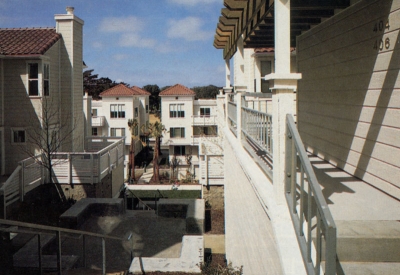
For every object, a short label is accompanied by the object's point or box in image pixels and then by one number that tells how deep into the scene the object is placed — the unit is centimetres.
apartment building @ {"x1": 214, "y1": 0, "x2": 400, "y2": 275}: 288
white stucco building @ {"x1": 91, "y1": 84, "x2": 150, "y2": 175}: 4381
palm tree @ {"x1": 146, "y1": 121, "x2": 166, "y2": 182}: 3808
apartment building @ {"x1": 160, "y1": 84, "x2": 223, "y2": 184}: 4225
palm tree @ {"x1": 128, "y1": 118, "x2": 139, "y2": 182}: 3722
